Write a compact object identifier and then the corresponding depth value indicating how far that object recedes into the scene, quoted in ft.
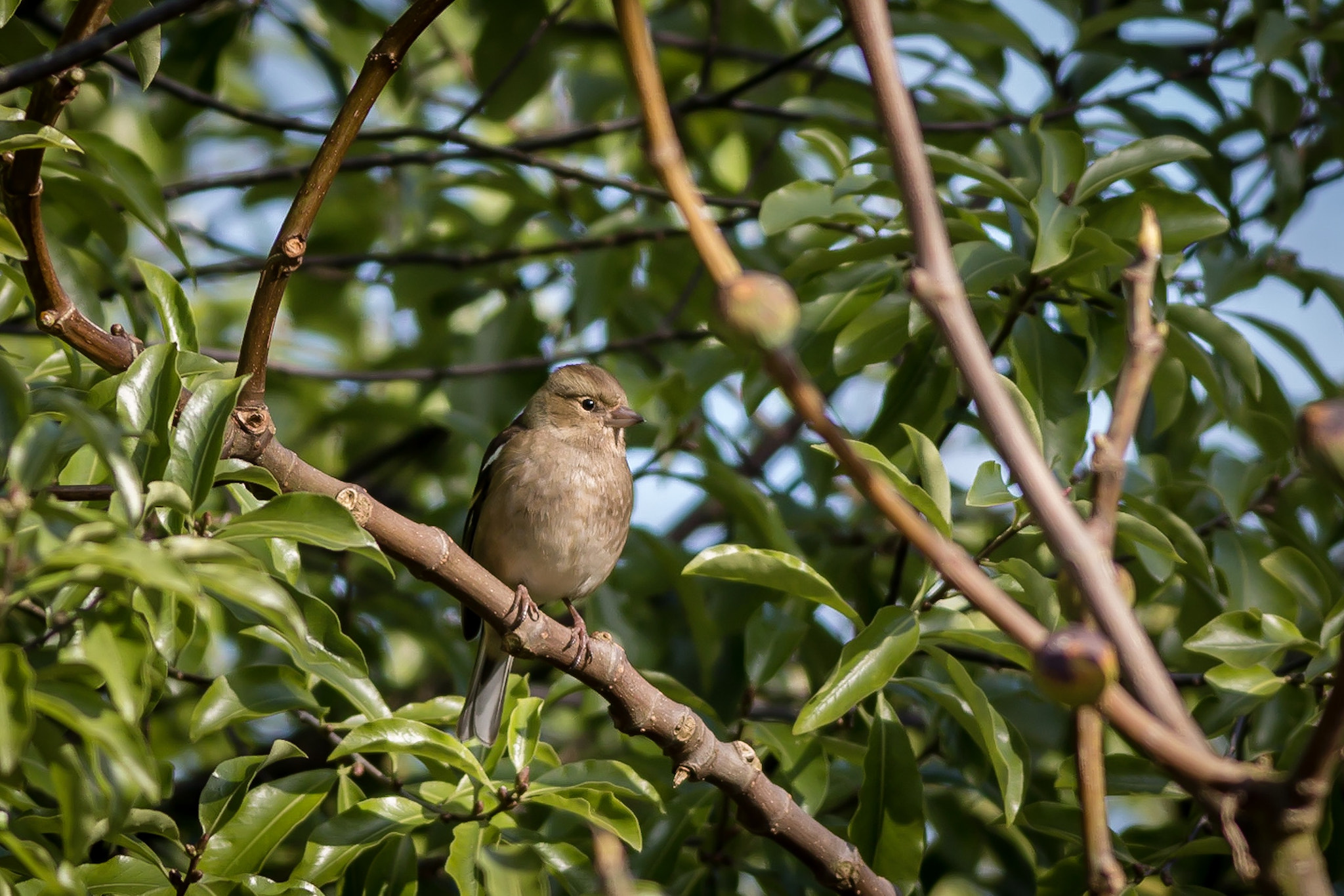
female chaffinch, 37.09
